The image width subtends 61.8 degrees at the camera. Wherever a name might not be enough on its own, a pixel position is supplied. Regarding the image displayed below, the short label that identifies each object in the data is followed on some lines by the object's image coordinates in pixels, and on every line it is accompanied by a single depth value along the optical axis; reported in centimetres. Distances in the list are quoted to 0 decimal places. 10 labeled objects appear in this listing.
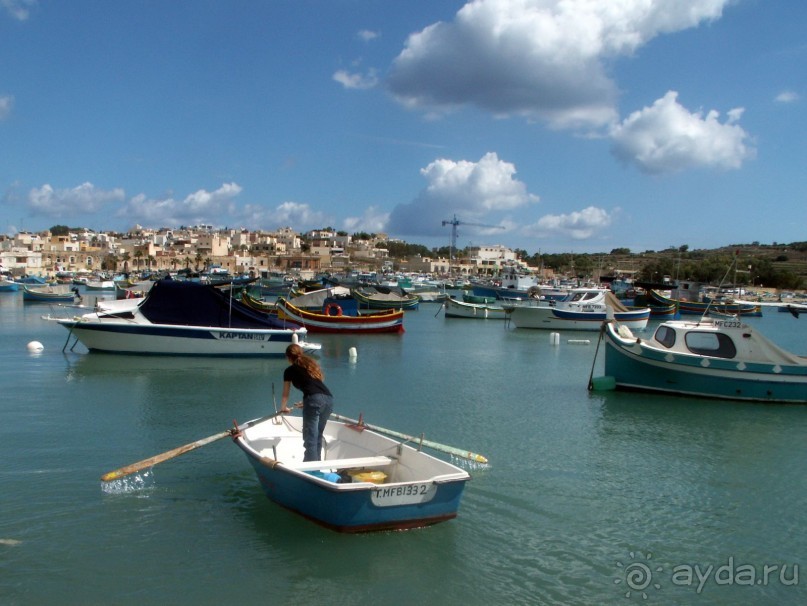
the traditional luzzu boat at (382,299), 5819
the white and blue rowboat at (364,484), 906
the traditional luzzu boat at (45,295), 6712
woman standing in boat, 1044
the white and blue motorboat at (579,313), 4688
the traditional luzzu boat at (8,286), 8819
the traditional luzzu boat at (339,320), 3956
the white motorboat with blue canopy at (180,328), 2692
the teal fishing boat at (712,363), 2009
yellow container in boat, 1008
